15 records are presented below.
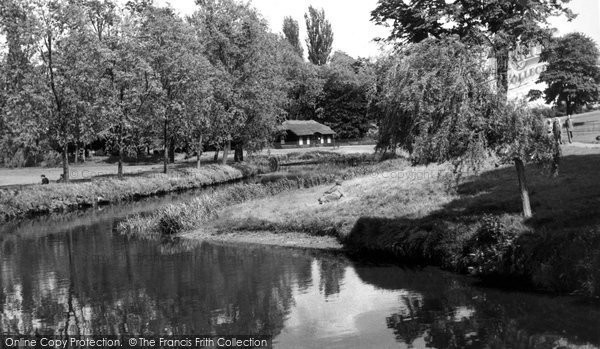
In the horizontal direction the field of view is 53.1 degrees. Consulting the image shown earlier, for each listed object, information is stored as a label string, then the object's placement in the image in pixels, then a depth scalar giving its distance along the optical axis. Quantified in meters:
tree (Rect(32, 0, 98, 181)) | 51.59
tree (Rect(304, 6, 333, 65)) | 143.25
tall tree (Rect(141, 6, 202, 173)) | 59.75
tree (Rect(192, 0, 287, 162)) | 66.81
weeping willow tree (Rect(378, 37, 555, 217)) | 19.70
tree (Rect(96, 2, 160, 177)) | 55.53
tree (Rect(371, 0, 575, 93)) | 32.25
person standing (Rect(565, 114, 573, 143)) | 45.11
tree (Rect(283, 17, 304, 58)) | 142.38
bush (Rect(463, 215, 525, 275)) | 19.28
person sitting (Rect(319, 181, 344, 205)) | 32.41
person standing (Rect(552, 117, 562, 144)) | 35.16
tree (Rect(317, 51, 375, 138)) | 117.38
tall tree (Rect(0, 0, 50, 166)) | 49.25
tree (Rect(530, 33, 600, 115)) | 91.44
